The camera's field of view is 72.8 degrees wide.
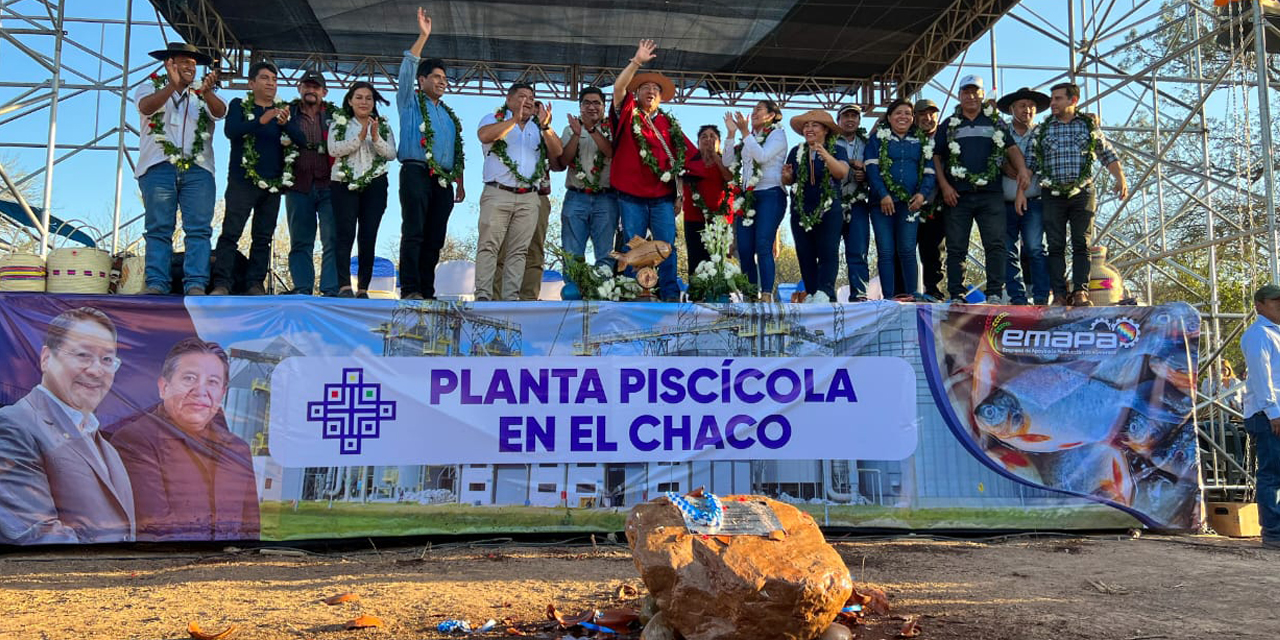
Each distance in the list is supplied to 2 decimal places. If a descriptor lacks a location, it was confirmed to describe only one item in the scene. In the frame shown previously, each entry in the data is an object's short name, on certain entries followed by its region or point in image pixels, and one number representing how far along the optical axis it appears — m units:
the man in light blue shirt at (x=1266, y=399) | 5.88
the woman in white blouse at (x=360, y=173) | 6.24
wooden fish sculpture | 6.50
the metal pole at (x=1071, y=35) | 10.84
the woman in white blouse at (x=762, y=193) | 6.99
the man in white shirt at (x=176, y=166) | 5.95
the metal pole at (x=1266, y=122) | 8.31
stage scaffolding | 9.17
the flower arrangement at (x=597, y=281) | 6.31
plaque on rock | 3.50
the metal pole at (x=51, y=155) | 8.95
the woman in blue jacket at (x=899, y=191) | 6.79
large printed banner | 5.48
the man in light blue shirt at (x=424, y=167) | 6.27
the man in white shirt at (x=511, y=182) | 6.57
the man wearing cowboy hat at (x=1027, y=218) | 6.92
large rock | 3.21
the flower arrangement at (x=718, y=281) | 6.55
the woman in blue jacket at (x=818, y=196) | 6.86
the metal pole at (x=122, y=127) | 10.17
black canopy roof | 11.56
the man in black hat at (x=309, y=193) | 6.31
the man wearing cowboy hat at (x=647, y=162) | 6.78
